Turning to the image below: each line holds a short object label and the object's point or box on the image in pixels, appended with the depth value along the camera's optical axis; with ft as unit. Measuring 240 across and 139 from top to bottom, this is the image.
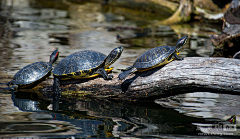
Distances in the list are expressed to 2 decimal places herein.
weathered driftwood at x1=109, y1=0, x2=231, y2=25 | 87.30
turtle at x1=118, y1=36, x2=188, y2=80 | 27.09
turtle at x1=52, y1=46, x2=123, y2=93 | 29.53
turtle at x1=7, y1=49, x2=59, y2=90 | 31.22
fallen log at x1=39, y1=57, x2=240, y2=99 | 25.32
